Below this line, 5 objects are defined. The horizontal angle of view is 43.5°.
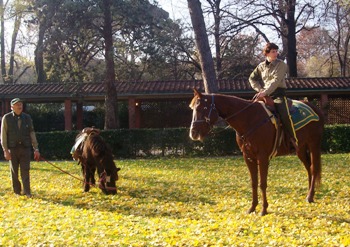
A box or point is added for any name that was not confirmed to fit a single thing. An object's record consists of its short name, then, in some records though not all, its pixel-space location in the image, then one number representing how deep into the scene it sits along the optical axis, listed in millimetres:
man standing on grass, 9680
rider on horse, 7292
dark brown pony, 9375
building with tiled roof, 22766
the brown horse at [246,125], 6680
